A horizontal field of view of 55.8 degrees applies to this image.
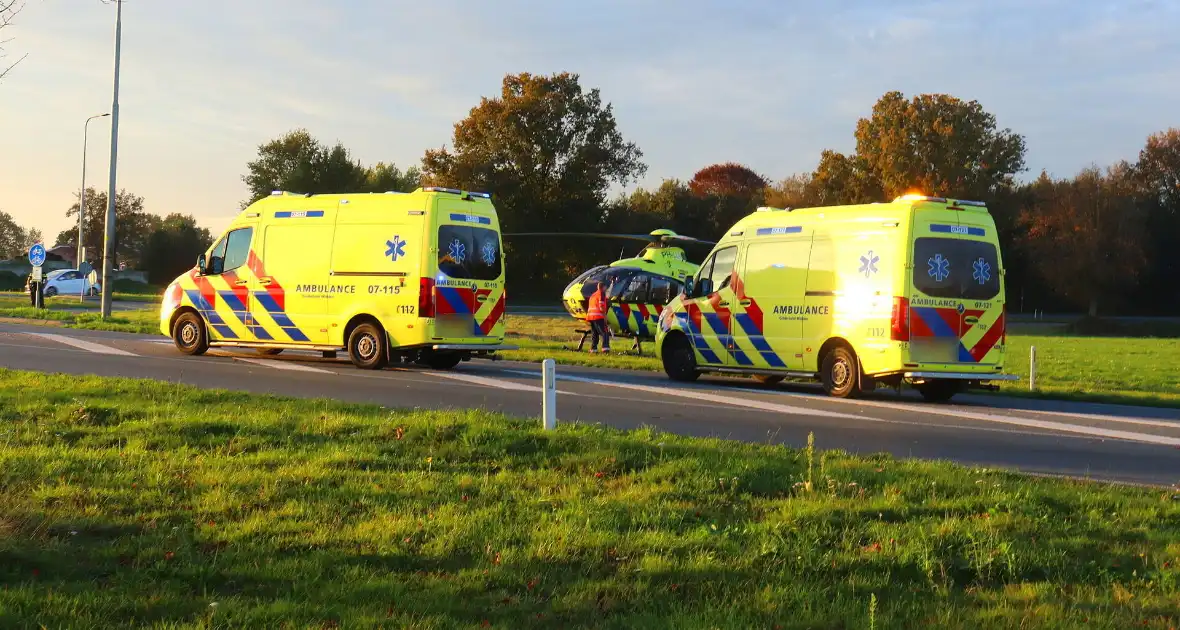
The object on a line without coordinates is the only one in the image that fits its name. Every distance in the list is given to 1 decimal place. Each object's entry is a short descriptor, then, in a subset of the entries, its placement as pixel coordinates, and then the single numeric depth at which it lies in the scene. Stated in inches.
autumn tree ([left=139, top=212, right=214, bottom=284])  2758.4
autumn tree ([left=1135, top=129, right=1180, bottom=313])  2487.7
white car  2145.8
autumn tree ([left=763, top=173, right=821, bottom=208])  2554.1
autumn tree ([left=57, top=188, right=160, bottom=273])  3122.5
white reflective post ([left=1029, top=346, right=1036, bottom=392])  698.8
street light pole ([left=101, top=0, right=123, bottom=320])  1135.0
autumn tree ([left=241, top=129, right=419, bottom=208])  2859.3
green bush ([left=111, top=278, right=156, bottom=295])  2439.7
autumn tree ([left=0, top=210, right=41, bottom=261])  3811.5
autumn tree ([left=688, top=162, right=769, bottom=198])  3277.6
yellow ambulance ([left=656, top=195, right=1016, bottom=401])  563.2
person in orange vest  914.1
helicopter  1093.1
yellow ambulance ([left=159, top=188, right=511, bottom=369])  658.8
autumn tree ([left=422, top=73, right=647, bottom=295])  2416.3
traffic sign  1334.9
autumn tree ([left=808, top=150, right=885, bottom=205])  2458.2
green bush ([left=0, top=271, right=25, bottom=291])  2493.8
